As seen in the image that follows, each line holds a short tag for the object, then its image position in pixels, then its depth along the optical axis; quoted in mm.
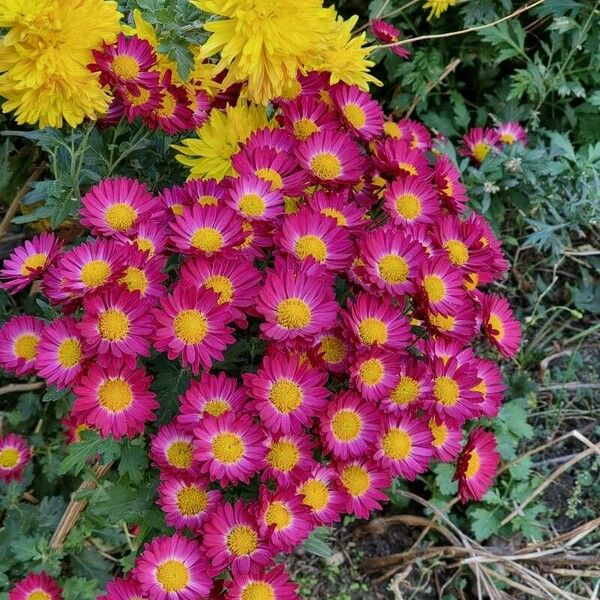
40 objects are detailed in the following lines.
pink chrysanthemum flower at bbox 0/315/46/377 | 487
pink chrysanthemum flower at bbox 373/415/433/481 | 466
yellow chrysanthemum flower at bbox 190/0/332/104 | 472
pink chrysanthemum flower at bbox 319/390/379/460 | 454
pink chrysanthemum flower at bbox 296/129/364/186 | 507
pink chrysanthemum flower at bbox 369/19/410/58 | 615
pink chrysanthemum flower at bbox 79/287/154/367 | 424
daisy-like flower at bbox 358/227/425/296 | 466
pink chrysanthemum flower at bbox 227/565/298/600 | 433
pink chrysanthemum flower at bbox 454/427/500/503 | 490
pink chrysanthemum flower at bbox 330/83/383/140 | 551
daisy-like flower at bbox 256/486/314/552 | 436
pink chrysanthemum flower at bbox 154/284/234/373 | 435
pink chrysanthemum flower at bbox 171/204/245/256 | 458
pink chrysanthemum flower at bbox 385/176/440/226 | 501
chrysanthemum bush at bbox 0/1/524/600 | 438
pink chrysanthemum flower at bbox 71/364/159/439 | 438
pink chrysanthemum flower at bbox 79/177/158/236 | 473
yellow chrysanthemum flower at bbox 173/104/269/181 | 547
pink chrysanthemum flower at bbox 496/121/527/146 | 751
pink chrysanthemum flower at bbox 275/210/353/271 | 472
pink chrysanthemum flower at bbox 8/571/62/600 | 568
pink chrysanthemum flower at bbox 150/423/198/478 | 453
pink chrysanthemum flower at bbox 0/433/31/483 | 633
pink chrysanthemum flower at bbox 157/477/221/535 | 451
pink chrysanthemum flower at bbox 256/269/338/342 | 446
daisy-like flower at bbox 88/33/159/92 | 488
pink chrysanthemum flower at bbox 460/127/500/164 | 734
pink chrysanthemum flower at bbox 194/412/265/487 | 433
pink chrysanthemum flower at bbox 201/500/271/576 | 434
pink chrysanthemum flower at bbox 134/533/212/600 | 438
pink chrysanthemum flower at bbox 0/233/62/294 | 479
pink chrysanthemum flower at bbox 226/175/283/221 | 483
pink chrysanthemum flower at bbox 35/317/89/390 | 443
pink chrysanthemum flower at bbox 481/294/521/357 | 507
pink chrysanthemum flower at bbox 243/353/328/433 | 443
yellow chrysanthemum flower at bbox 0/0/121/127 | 463
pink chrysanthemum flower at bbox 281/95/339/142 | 536
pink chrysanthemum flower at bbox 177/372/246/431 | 443
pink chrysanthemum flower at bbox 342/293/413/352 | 453
